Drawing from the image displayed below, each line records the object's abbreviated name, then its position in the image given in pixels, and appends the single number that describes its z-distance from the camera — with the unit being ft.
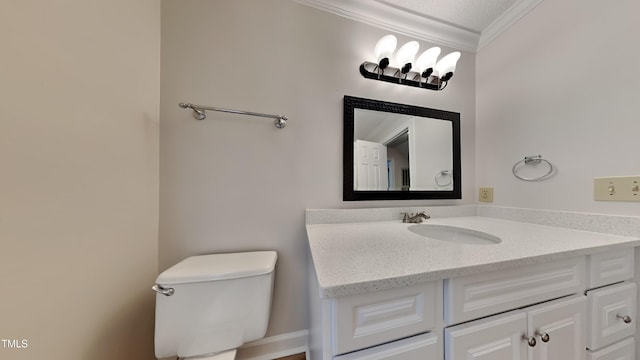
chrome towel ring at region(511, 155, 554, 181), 3.37
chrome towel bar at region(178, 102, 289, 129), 2.85
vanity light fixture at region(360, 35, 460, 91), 3.66
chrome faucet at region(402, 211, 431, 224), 3.73
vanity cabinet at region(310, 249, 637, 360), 1.51
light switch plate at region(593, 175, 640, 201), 2.51
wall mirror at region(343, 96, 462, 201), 3.74
